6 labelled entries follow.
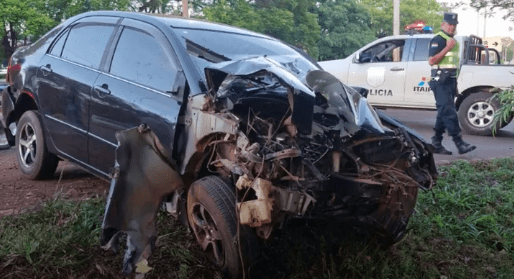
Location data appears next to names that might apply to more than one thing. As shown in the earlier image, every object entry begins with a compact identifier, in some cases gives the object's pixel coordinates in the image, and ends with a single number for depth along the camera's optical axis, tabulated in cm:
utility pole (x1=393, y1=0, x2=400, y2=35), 2364
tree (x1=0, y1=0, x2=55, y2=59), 2098
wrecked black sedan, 319
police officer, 798
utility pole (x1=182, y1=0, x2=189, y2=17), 2067
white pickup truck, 1030
